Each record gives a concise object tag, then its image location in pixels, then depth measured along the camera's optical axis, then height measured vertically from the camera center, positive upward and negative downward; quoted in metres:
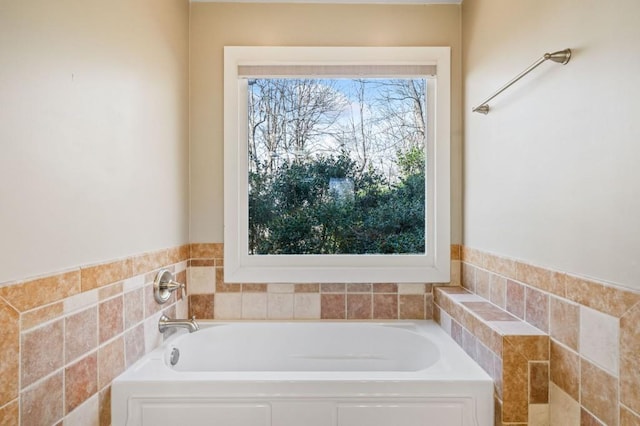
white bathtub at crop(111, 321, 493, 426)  1.43 -0.73
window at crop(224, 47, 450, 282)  2.28 +0.23
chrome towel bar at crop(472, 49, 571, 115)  1.22 +0.51
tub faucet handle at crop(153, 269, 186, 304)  1.82 -0.38
